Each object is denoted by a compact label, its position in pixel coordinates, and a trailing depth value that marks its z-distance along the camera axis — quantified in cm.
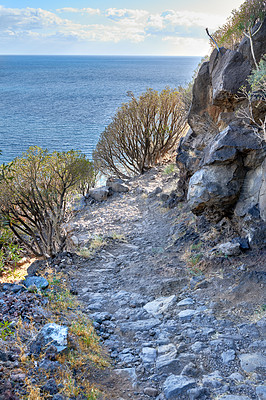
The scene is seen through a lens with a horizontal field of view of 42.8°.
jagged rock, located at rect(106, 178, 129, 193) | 1516
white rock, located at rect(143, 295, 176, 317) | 559
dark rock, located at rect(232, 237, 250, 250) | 625
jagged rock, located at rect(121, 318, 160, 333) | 514
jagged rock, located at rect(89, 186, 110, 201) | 1507
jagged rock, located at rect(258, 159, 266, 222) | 617
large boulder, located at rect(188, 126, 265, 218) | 660
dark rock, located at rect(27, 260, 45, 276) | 770
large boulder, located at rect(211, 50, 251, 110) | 735
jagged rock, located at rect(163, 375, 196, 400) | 362
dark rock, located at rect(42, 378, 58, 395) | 348
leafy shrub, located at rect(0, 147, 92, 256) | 888
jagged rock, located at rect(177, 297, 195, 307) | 555
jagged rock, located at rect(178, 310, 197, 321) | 514
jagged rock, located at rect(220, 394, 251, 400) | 339
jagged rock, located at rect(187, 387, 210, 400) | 348
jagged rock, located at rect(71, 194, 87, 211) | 1491
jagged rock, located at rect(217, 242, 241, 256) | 626
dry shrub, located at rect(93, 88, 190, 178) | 1706
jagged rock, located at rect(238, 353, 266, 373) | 383
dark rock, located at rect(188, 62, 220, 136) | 857
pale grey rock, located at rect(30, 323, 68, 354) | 415
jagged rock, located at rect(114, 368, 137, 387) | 404
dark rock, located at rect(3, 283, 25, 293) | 598
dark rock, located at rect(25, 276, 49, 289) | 619
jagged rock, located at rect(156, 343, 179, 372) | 412
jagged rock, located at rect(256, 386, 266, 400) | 338
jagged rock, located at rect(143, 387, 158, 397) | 371
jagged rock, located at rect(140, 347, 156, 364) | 430
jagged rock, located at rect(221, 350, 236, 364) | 405
